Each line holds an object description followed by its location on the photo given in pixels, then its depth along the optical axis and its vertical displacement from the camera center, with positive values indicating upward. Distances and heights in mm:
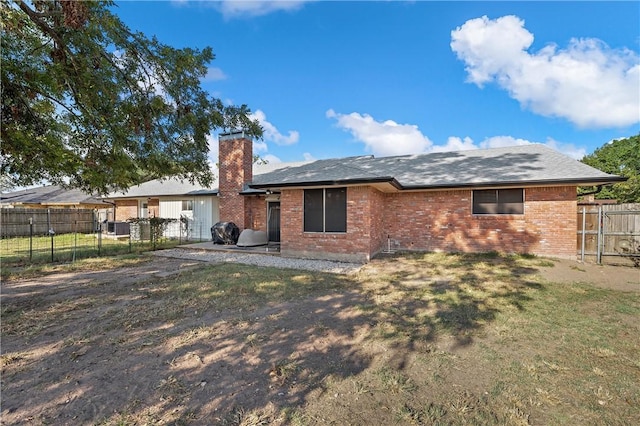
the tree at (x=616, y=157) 28542 +5557
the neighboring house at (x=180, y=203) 15016 +258
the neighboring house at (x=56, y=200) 23062 +603
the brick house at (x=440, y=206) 9188 +85
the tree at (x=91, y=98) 4707 +2187
